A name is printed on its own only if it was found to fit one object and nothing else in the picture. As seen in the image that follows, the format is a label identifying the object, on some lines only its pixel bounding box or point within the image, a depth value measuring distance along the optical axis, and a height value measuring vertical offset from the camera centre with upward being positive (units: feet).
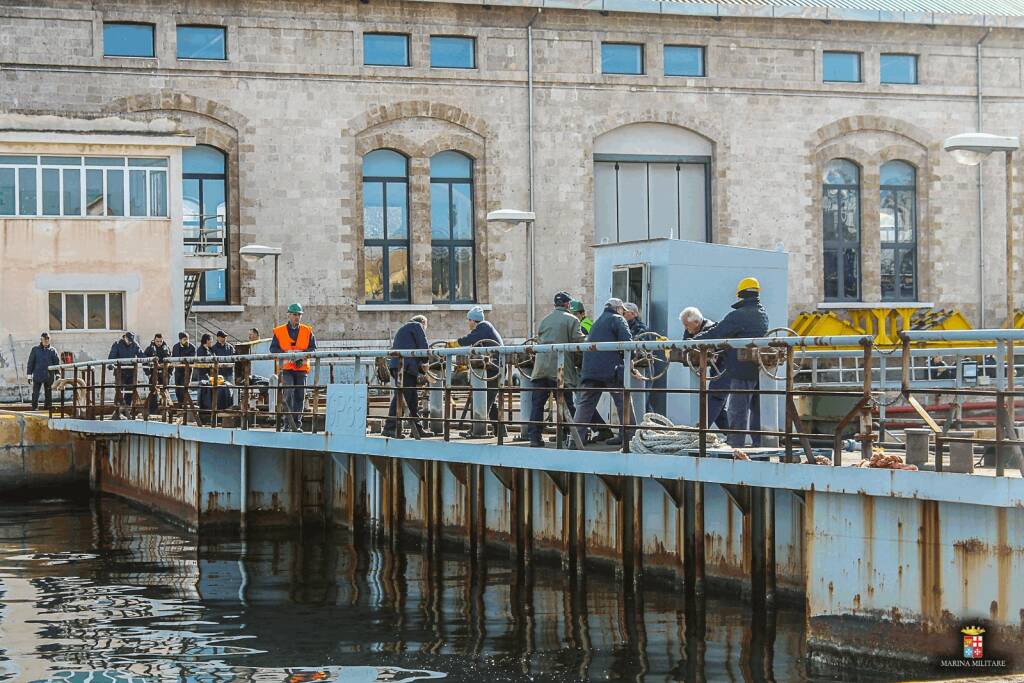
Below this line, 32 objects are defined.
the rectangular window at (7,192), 103.76 +10.45
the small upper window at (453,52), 120.78 +23.05
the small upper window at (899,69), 129.18 +22.77
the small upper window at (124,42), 114.42 +22.88
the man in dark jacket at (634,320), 52.75 +0.61
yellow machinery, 118.32 +1.00
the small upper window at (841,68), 128.06 +22.76
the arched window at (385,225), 120.88 +9.21
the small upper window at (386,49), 119.55 +23.10
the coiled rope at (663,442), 44.50 -3.13
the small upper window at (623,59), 123.95 +22.96
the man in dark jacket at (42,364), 94.63 -1.34
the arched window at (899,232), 130.62 +8.89
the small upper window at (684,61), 125.18 +22.99
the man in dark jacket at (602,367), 47.26 -0.93
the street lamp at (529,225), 92.79 +7.41
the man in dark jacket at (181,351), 85.05 -0.55
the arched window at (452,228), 122.72 +9.08
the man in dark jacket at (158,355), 76.02 -0.83
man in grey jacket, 49.55 -0.87
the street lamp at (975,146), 59.93 +7.53
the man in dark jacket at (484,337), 56.95 +0.06
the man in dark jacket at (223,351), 86.43 -0.57
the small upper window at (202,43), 115.55 +23.02
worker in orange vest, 64.23 -0.98
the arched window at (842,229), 129.08 +9.12
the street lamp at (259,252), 104.06 +6.21
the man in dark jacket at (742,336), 44.57 +0.00
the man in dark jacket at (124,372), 79.61 -1.70
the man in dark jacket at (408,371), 56.24 -1.22
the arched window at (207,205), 116.55 +10.66
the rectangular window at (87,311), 104.42 +2.21
